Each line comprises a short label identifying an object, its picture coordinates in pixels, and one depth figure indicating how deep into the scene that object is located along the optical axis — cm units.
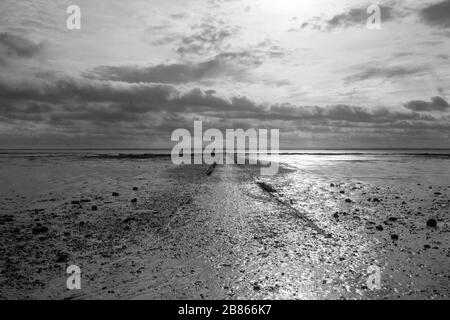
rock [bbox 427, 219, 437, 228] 1205
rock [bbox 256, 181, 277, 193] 2203
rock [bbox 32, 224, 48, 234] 1106
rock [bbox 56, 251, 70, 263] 841
